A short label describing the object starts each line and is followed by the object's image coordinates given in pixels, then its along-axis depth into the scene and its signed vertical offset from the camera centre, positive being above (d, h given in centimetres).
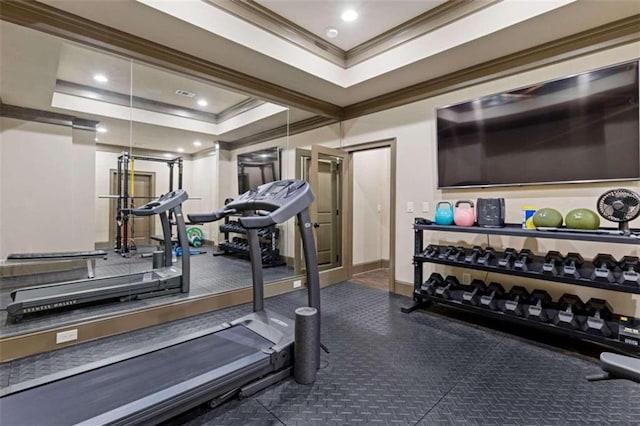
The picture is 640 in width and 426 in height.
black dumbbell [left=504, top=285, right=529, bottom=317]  287 -83
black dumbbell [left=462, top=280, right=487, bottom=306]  315 -82
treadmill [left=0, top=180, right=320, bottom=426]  159 -100
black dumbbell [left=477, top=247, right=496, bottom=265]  311 -42
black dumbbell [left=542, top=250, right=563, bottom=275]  270 -43
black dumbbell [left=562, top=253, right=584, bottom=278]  260 -43
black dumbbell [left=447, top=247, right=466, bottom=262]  334 -43
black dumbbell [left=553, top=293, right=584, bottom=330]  257 -84
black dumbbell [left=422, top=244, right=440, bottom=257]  356 -42
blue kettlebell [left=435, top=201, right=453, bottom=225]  352 +3
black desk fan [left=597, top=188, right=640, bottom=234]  238 +8
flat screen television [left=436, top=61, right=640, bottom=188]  266 +85
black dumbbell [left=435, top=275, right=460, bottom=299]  339 -81
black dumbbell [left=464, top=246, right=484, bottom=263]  321 -42
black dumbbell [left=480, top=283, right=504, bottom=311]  303 -83
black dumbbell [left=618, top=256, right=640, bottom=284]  235 -44
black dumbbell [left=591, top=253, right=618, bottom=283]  245 -43
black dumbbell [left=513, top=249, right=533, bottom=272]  286 -43
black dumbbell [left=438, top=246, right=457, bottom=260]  344 -42
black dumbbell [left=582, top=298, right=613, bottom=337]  244 -85
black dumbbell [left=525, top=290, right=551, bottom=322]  272 -84
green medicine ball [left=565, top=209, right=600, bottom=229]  260 -3
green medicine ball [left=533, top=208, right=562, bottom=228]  274 -2
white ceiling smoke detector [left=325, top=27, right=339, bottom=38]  346 +214
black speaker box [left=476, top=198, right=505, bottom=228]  312 +4
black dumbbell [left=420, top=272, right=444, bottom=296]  351 -80
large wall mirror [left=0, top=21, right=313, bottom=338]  318 +62
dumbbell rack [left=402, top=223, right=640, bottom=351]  239 -53
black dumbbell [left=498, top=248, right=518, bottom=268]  296 -42
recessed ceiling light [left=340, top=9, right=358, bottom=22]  316 +214
